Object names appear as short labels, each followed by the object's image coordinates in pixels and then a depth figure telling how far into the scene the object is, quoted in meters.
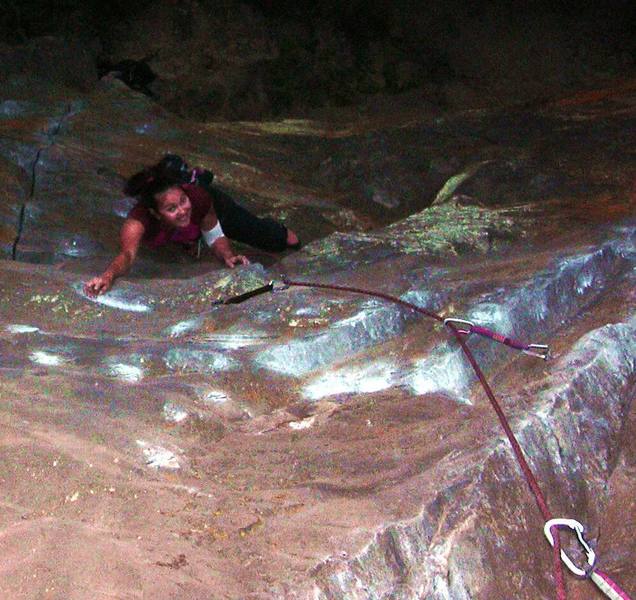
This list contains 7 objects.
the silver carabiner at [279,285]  3.33
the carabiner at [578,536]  1.93
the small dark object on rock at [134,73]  7.42
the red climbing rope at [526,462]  1.89
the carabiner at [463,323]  2.74
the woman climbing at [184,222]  3.90
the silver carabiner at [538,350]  2.61
